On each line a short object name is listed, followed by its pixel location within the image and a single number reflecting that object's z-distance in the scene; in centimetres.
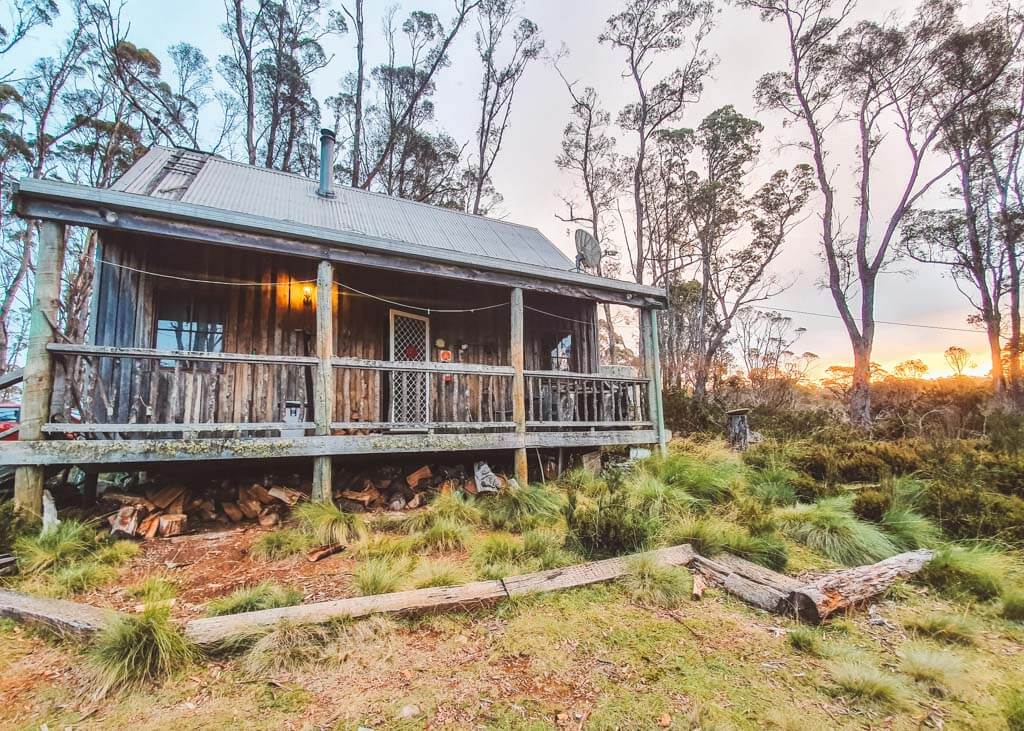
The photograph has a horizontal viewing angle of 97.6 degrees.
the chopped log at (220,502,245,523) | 524
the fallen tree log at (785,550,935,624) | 315
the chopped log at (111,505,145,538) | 445
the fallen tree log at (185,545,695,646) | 267
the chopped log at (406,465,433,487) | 650
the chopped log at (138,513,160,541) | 456
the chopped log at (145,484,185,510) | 503
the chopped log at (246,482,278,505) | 547
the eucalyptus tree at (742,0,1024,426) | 1443
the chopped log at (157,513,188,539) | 466
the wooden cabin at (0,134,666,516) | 455
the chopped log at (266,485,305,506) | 546
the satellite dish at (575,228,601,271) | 924
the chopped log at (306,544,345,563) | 414
